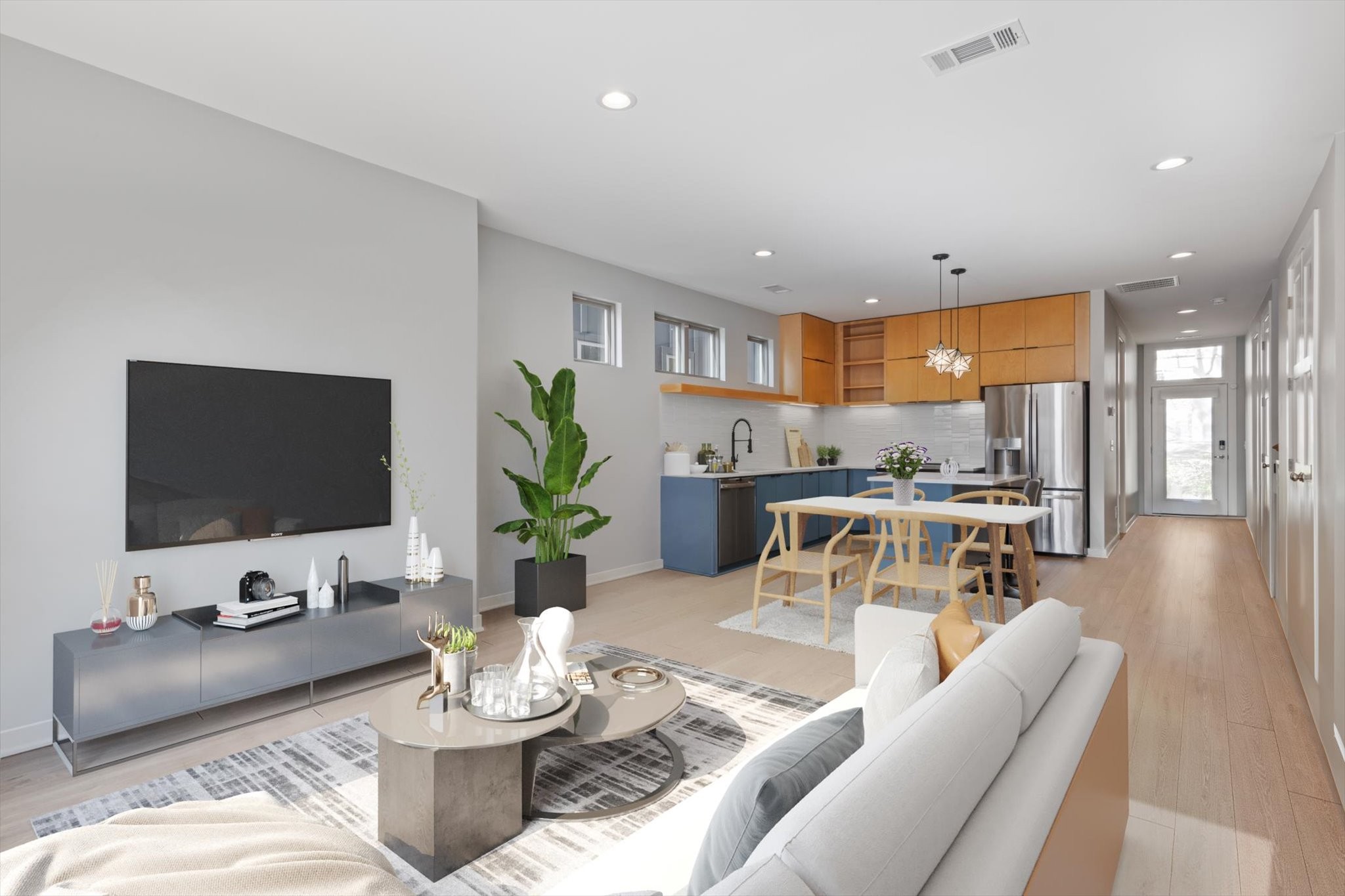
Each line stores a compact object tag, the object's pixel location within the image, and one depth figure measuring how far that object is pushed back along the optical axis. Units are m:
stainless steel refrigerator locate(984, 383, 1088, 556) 6.97
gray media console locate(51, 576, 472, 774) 2.57
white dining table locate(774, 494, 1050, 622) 4.17
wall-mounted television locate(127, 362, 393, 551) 3.00
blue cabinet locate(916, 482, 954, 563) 5.69
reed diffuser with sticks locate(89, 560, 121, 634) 2.78
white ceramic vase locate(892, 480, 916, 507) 4.64
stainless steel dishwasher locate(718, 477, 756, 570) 6.29
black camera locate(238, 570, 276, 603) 3.22
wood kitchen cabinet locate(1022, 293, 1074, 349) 7.04
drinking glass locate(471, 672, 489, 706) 2.15
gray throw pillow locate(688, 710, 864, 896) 1.01
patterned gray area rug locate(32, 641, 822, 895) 2.04
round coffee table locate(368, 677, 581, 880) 1.97
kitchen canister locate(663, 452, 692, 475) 6.43
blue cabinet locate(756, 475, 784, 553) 6.84
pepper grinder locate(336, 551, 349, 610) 3.50
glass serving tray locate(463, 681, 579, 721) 2.12
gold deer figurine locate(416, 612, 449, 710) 2.22
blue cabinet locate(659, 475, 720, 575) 6.14
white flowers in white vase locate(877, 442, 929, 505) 4.64
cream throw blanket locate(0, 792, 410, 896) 1.09
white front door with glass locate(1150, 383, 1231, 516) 10.59
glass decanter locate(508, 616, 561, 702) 2.24
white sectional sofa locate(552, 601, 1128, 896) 0.83
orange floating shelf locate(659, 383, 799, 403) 6.36
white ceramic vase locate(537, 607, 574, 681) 2.36
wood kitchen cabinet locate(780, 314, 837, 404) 8.15
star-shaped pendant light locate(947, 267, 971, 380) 5.96
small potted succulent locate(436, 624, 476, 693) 2.23
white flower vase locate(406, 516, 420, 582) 3.81
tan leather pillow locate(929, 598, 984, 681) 1.66
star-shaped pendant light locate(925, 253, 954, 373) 5.90
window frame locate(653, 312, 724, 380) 6.69
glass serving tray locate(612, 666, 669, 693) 2.59
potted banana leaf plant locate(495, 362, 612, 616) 4.70
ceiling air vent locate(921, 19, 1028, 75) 2.60
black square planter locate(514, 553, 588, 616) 4.73
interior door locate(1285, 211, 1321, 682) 3.37
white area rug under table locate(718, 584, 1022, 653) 4.27
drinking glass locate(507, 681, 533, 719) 2.11
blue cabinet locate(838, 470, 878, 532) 8.44
